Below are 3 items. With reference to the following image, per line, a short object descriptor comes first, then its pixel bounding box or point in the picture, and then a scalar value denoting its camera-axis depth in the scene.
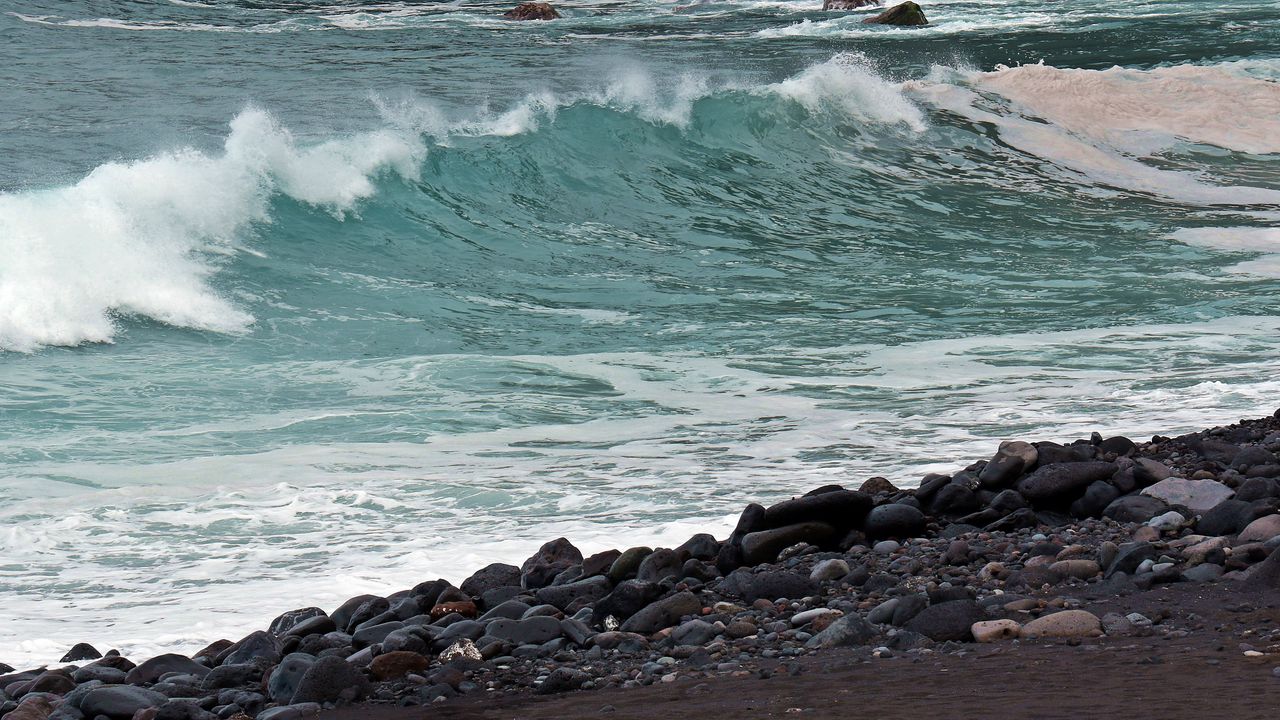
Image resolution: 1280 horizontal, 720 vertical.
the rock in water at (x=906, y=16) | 73.50
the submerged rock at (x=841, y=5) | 79.81
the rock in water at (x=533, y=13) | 75.00
